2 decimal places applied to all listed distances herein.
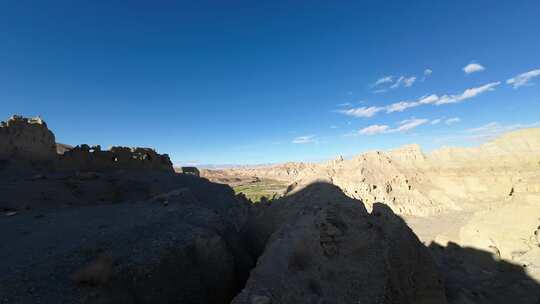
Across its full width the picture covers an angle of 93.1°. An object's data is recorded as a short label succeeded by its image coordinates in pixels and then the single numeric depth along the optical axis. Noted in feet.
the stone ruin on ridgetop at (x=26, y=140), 66.16
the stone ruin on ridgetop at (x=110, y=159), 76.13
